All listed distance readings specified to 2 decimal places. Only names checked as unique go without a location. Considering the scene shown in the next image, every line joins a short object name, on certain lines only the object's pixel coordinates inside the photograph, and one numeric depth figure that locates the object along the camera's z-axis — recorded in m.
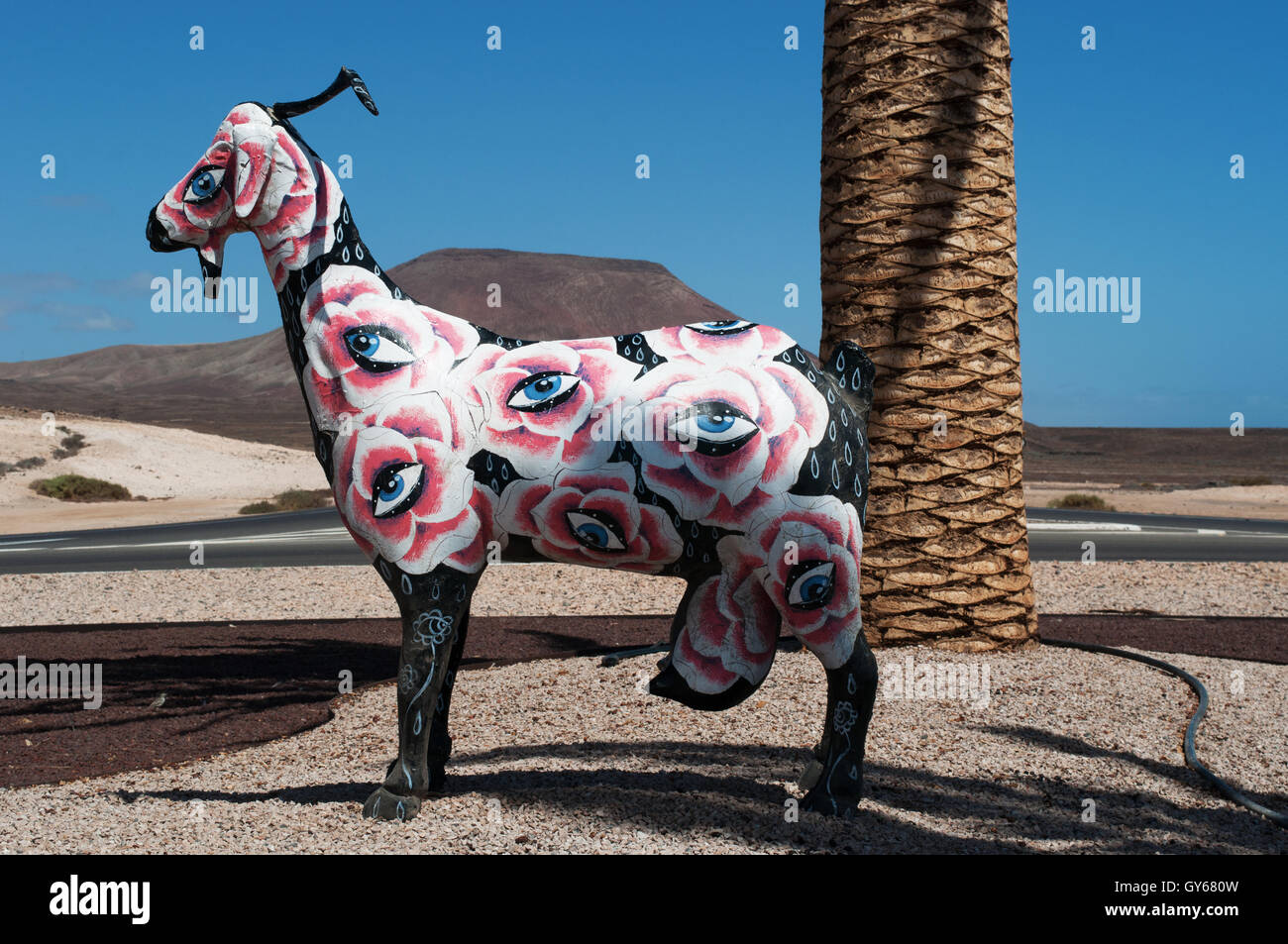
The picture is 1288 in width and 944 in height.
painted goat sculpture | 4.11
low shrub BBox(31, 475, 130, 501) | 34.34
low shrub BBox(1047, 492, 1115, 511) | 30.42
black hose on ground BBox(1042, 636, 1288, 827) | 4.64
